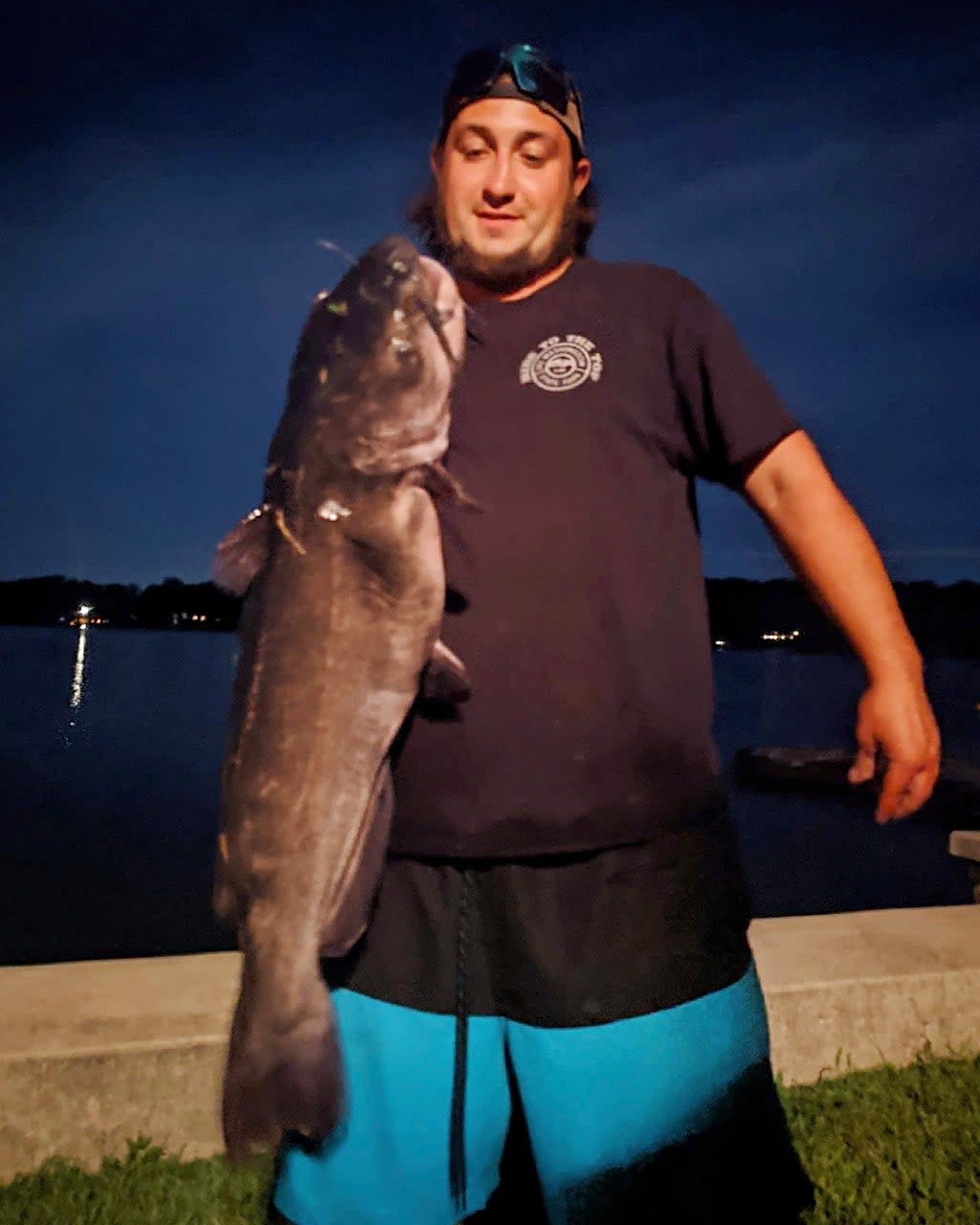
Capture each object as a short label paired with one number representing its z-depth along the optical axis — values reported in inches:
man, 80.0
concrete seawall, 119.0
